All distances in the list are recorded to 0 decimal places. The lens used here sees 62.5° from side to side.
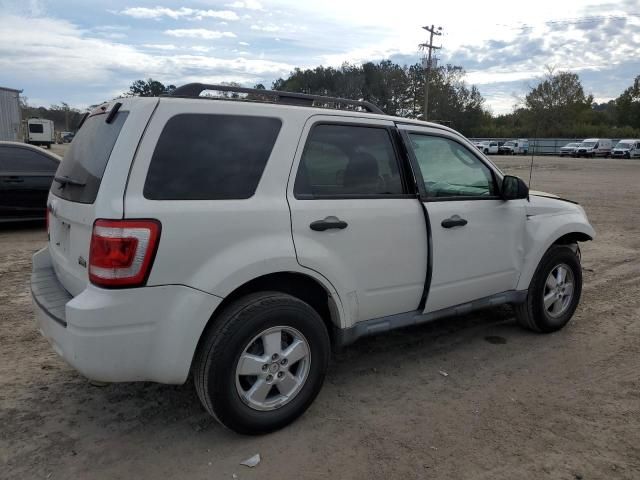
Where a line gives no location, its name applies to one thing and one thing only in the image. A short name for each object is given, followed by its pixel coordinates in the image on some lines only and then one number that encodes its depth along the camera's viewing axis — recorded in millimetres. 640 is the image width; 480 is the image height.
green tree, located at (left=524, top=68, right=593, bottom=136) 72625
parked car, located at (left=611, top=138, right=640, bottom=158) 48688
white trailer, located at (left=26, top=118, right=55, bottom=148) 49719
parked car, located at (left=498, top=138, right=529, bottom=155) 60750
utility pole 52950
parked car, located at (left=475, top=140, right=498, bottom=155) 59988
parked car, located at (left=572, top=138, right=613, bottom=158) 51594
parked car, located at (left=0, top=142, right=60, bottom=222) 8914
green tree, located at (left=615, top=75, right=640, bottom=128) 73438
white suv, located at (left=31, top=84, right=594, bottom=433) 2588
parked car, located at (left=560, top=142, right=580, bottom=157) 54434
